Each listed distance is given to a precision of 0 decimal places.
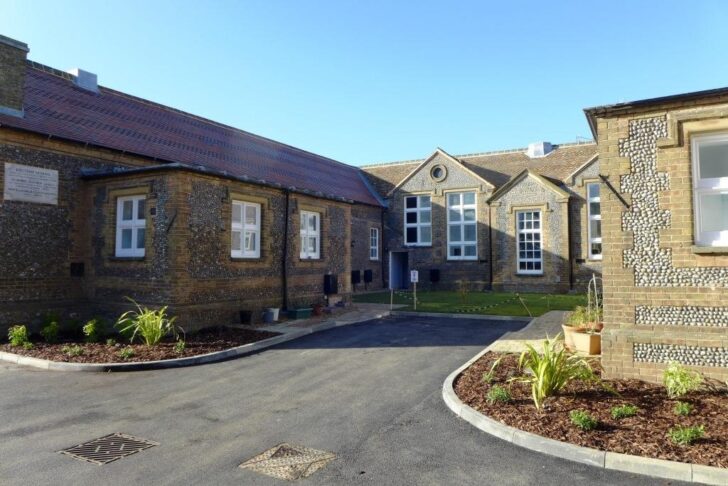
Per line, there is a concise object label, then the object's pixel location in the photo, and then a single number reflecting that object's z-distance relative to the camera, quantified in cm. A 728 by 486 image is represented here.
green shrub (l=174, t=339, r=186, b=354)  1012
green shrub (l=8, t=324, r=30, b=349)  1108
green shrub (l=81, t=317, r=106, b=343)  1131
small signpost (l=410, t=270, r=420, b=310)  1670
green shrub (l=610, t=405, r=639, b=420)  559
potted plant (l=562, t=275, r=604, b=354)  880
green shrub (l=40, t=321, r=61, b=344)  1153
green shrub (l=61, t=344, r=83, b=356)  986
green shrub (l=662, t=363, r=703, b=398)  616
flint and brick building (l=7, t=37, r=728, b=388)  708
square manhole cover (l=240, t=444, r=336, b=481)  457
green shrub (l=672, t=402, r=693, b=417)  556
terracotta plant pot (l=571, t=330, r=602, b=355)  880
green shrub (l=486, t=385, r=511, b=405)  632
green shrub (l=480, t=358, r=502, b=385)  722
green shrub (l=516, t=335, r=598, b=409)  609
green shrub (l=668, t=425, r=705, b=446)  473
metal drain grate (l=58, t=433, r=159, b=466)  495
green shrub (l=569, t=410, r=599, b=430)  525
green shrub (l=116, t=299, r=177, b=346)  1082
